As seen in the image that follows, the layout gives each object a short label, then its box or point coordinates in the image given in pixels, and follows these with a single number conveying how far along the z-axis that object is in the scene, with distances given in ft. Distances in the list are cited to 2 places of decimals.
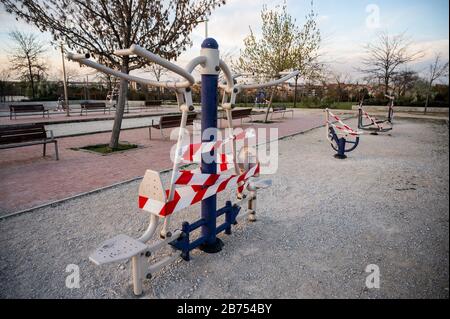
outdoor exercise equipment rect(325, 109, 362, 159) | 23.50
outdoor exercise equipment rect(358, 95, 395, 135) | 36.74
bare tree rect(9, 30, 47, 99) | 110.91
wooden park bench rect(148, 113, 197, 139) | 31.30
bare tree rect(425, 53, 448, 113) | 75.94
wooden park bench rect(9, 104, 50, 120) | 52.04
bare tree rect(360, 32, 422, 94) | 83.41
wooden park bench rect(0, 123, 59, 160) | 20.36
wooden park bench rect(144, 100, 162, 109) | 81.42
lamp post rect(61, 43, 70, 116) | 55.27
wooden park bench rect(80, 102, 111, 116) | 61.77
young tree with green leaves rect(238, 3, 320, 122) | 49.44
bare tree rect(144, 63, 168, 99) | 114.72
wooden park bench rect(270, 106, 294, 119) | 58.86
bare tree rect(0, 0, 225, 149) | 22.98
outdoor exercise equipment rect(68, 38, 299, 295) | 7.32
